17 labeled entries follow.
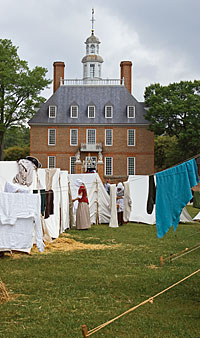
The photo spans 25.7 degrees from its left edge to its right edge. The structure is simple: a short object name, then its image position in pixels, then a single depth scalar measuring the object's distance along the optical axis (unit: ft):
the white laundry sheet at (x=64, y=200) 43.97
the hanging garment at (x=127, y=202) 57.52
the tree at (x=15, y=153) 185.76
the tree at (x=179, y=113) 138.31
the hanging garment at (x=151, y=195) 40.70
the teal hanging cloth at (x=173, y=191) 19.60
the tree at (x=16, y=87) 134.51
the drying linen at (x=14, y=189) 25.91
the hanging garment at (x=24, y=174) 31.22
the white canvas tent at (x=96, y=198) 55.52
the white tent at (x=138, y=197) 57.93
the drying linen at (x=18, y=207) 23.86
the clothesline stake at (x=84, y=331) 11.92
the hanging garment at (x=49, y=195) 37.66
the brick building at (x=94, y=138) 156.25
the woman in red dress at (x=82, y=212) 47.57
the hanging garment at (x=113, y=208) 52.80
